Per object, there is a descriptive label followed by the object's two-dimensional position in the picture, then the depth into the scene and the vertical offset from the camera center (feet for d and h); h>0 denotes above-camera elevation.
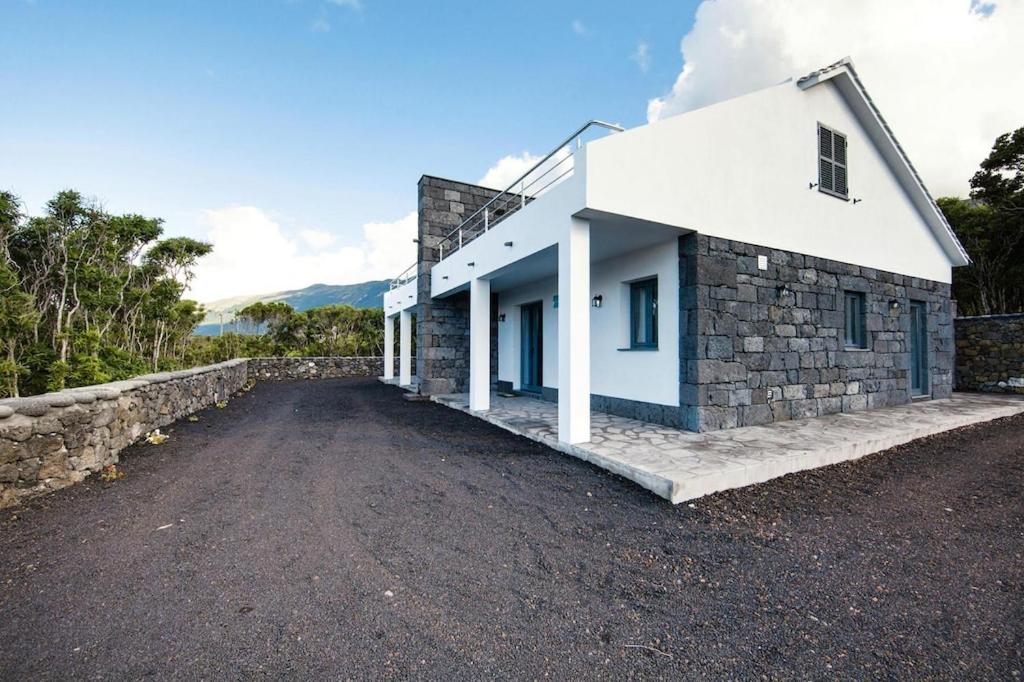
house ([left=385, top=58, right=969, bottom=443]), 17.53 +4.79
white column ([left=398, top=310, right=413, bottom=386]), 46.55 +0.10
